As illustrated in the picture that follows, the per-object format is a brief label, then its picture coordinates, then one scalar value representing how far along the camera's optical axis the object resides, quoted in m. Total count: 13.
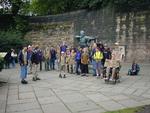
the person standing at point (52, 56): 8.49
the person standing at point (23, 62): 6.00
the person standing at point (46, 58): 8.39
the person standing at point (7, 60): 9.43
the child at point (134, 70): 7.04
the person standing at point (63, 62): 7.13
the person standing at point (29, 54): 6.43
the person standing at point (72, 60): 7.50
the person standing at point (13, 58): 9.76
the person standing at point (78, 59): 7.27
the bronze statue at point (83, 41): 8.16
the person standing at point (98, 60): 6.74
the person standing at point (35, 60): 6.32
